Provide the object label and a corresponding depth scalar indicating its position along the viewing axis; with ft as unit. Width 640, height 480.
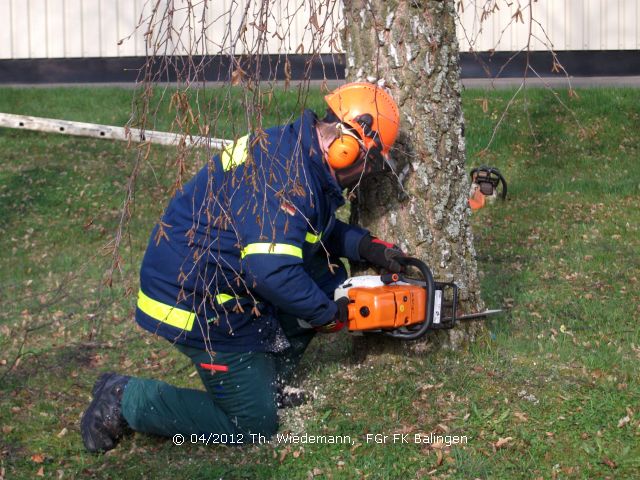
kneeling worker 13.76
